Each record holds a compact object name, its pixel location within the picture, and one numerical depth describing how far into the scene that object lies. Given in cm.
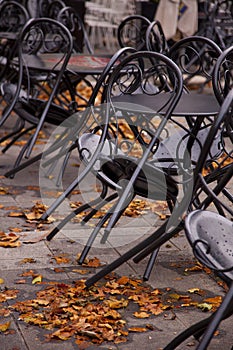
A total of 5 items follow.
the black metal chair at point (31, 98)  1046
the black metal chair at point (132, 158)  707
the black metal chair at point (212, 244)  491
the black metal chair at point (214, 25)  1814
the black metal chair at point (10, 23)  1382
